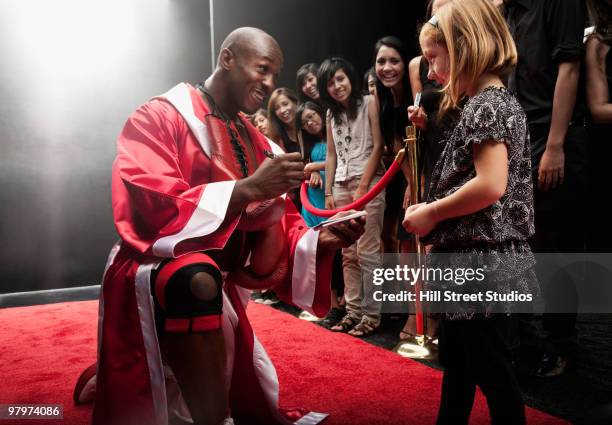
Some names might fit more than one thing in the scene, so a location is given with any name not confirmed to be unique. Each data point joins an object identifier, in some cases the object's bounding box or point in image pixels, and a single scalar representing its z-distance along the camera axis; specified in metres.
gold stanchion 2.30
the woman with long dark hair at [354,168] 3.20
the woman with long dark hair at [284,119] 4.11
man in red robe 1.35
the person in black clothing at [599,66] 2.12
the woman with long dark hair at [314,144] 3.72
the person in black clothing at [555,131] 2.06
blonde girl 1.29
